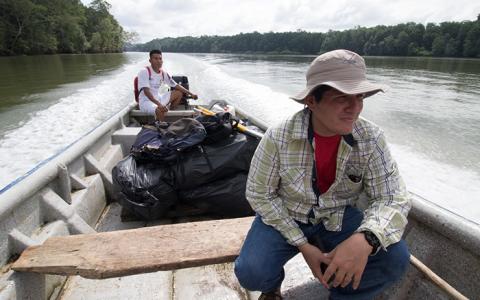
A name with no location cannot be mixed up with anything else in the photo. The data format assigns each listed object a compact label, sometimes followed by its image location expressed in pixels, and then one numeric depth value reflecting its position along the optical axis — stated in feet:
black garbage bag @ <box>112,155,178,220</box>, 7.61
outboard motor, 22.19
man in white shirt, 15.31
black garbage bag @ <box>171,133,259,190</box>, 7.89
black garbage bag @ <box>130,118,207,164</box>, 8.07
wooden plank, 4.87
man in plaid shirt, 4.04
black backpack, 8.38
